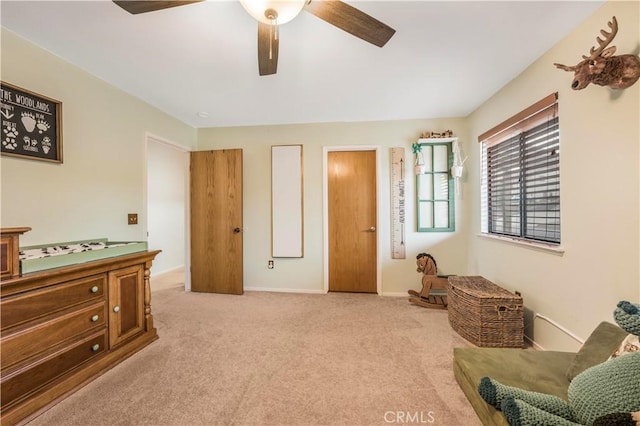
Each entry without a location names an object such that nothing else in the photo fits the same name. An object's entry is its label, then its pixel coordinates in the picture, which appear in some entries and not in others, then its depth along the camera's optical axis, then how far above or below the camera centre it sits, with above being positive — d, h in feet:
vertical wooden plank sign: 10.70 +0.32
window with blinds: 6.19 +1.06
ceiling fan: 3.53 +3.20
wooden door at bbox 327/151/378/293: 11.24 -0.45
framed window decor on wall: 10.47 +0.99
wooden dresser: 4.27 -2.45
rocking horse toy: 9.46 -2.91
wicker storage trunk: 6.47 -2.95
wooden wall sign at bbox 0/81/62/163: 5.33 +2.12
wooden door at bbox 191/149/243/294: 11.10 -0.41
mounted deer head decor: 4.15 +2.57
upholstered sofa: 3.94 -2.92
